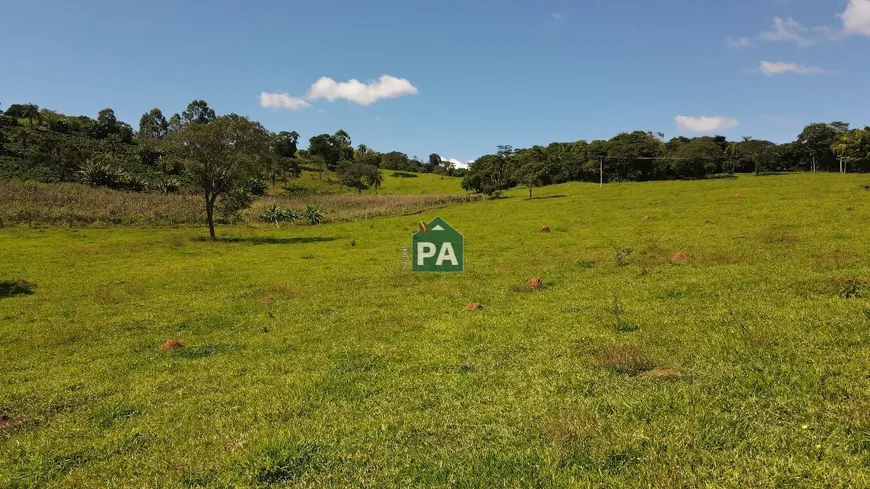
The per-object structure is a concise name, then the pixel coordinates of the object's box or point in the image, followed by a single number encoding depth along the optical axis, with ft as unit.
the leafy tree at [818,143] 302.86
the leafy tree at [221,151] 126.31
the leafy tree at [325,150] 488.02
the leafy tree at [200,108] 558.44
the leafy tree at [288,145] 472.73
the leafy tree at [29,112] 394.11
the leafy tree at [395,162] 596.29
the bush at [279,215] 188.96
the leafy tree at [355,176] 381.40
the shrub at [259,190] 296.14
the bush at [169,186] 268.00
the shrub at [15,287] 69.15
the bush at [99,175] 257.14
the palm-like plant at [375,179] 378.40
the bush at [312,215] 187.31
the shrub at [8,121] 367.60
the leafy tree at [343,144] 519.11
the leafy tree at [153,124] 556.10
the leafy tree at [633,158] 306.76
